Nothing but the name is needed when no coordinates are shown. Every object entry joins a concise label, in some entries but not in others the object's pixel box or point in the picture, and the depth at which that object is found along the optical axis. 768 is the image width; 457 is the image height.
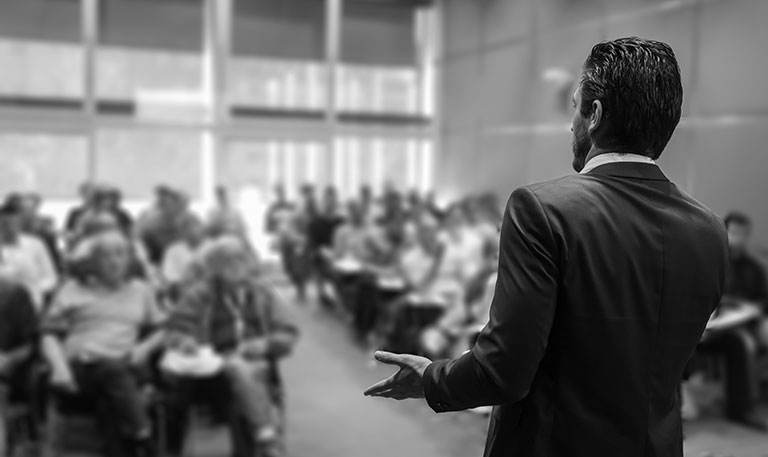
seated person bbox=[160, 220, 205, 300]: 6.18
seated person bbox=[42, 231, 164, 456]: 4.10
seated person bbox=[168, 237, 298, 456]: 4.18
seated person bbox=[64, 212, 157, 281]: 4.47
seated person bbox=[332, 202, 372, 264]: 7.73
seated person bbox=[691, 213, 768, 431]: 5.21
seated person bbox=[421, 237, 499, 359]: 5.19
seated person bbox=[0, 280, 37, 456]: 4.25
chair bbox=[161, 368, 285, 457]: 4.21
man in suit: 1.10
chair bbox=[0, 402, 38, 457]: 4.34
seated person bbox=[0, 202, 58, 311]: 5.56
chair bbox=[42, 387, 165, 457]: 4.13
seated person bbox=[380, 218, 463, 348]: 6.19
